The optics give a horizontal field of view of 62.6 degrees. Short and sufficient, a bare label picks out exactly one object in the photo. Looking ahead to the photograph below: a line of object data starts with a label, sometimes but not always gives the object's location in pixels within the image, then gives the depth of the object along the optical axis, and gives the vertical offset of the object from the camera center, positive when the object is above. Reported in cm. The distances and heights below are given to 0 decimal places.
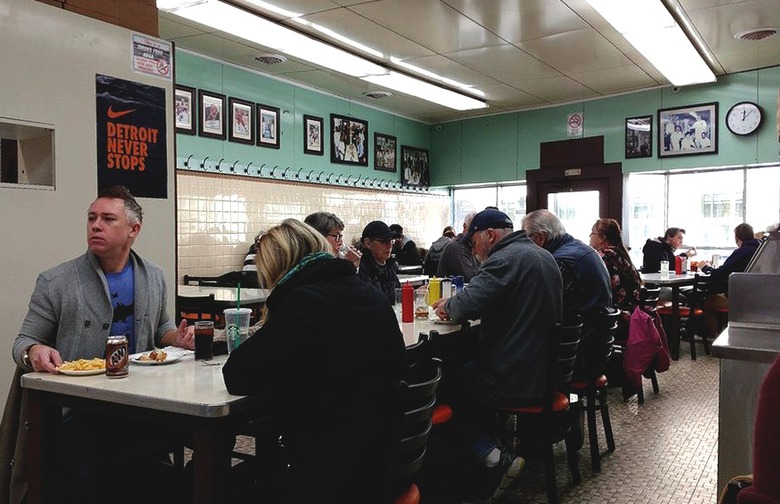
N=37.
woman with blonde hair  193 -45
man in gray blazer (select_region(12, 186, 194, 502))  242 -36
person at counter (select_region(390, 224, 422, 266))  950 -29
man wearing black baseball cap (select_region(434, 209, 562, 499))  321 -49
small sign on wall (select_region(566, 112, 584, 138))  983 +168
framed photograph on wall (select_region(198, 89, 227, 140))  729 +138
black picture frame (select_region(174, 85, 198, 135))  703 +139
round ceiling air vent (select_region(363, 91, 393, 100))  907 +200
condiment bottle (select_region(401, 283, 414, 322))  355 -40
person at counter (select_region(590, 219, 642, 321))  519 -37
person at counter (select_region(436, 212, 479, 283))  593 -24
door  959 +62
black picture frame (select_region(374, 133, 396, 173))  1005 +131
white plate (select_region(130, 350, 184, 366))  241 -48
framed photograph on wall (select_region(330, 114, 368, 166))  918 +139
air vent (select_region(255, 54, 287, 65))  732 +204
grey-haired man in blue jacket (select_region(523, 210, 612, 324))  418 -30
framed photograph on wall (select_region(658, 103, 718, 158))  869 +142
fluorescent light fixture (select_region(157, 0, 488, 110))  565 +199
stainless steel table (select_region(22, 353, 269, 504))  189 -54
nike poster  344 +55
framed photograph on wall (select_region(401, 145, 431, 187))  1066 +114
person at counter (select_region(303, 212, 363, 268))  452 +7
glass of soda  251 -42
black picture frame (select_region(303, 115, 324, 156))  870 +136
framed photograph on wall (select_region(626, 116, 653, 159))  920 +140
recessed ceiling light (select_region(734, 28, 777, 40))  665 +210
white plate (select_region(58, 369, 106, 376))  222 -47
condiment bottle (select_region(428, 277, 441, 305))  416 -37
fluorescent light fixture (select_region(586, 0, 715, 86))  579 +203
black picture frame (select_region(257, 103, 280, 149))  802 +137
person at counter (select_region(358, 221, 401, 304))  469 -15
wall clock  833 +151
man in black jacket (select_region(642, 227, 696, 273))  827 -20
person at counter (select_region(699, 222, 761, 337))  717 -45
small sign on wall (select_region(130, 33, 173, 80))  359 +102
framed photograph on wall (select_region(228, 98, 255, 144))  766 +138
